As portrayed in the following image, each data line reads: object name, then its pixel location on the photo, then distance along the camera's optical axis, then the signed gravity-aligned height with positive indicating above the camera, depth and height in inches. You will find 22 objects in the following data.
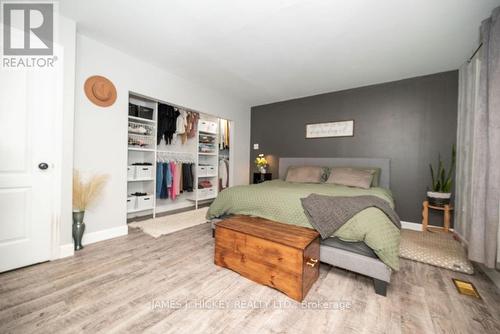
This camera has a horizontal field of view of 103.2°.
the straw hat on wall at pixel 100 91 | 91.3 +33.2
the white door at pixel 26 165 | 67.2 -2.4
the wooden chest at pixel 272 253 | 55.8 -27.7
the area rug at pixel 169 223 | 109.6 -37.6
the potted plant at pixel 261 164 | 179.5 +0.8
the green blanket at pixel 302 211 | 58.6 -17.6
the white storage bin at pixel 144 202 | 126.7 -26.5
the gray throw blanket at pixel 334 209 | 64.7 -14.6
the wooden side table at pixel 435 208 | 104.5 -24.6
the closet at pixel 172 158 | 128.2 +3.7
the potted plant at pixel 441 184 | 105.3 -8.1
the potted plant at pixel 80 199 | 84.0 -17.4
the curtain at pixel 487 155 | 60.0 +5.1
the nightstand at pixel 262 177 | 176.2 -10.9
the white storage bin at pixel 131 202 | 122.7 -25.8
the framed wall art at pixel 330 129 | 146.9 +29.1
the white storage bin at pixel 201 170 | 161.9 -5.7
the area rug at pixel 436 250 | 77.1 -36.4
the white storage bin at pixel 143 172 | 125.5 -6.8
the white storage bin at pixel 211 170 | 171.6 -5.8
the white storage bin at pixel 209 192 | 170.0 -25.4
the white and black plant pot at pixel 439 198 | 104.7 -15.1
